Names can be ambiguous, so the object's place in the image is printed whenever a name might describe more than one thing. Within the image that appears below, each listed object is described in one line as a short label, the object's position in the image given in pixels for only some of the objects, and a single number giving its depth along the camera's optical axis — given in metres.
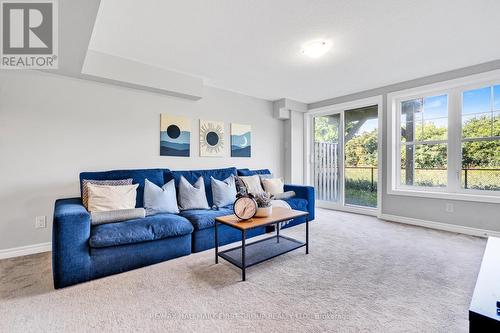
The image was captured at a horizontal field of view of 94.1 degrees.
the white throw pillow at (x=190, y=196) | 3.01
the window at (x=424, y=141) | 3.60
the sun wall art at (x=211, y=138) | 3.89
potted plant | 2.39
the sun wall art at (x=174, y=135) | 3.48
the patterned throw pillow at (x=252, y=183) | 3.69
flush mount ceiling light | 2.56
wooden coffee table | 2.13
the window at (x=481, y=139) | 3.17
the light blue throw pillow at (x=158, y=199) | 2.72
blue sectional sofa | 1.89
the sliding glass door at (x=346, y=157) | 4.44
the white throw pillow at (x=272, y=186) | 3.90
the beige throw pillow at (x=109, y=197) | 2.42
